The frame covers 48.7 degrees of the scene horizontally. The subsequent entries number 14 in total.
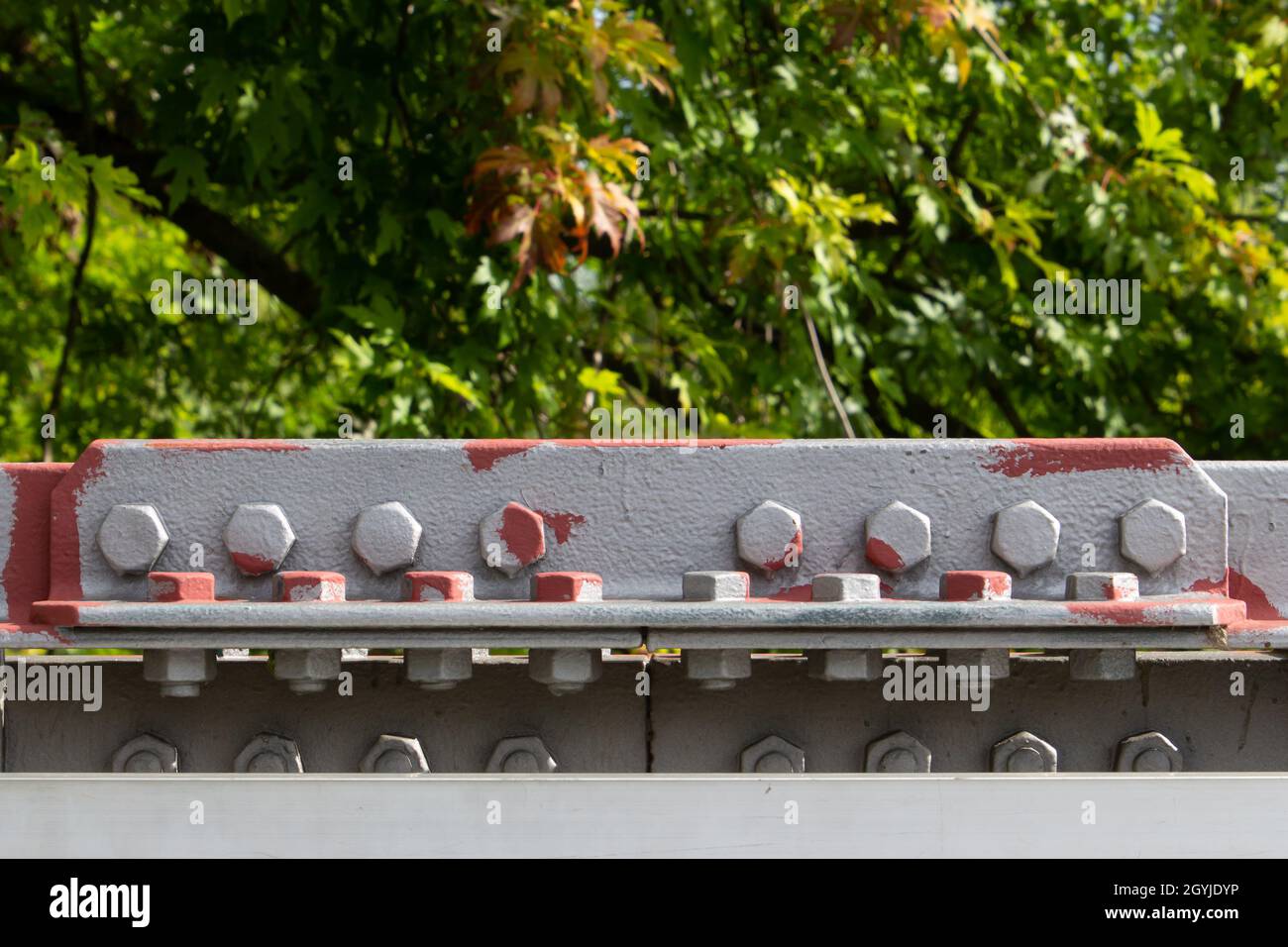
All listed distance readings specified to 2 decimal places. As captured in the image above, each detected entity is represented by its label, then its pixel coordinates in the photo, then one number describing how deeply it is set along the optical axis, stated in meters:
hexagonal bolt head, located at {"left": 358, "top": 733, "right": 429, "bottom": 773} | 2.39
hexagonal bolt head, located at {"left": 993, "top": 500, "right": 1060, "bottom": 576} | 1.93
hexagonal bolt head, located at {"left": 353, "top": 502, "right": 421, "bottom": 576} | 1.95
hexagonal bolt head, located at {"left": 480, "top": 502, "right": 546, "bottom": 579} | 1.97
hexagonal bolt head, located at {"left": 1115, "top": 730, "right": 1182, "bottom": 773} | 2.38
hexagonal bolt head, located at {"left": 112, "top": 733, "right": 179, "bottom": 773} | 2.33
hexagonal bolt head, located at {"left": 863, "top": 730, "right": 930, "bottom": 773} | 2.38
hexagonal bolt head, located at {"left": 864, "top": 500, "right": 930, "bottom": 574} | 1.94
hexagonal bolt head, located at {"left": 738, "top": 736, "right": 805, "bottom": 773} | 2.39
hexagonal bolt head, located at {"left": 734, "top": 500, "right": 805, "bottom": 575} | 1.96
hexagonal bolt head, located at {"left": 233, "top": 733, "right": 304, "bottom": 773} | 2.33
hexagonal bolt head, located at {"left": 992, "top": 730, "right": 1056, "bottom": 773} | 2.38
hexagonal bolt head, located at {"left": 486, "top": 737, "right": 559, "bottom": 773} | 2.39
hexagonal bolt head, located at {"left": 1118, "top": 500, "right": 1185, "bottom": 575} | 1.94
